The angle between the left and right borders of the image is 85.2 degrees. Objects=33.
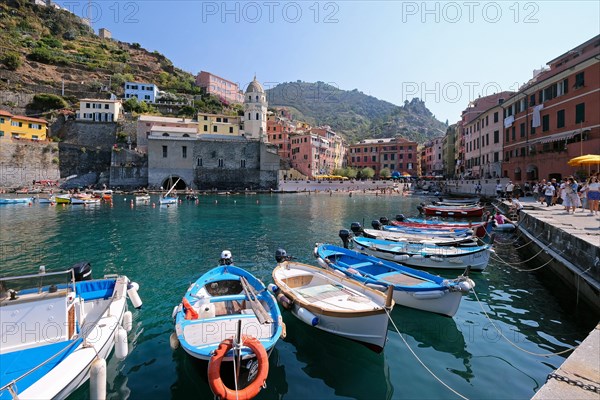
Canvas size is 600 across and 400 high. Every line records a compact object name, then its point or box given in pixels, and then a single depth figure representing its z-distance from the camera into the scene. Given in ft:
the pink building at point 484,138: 142.61
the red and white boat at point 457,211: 93.97
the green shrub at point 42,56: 255.50
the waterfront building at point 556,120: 85.97
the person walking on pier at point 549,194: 71.96
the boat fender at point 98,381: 13.25
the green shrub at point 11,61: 230.07
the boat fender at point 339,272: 30.63
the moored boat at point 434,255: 40.83
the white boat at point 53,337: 14.98
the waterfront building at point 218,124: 236.63
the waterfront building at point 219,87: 351.25
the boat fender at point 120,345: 18.47
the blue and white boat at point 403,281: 26.81
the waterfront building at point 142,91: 275.18
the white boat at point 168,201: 129.10
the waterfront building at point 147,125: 216.33
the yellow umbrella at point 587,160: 55.00
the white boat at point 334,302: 20.94
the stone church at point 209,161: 204.64
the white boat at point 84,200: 129.70
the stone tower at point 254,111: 229.25
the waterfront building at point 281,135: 276.62
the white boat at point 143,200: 139.09
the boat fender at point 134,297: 24.99
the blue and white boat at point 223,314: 18.52
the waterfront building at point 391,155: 286.66
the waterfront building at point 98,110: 214.28
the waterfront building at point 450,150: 246.68
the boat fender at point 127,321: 22.78
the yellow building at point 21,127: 182.29
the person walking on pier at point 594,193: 50.15
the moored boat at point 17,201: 126.02
